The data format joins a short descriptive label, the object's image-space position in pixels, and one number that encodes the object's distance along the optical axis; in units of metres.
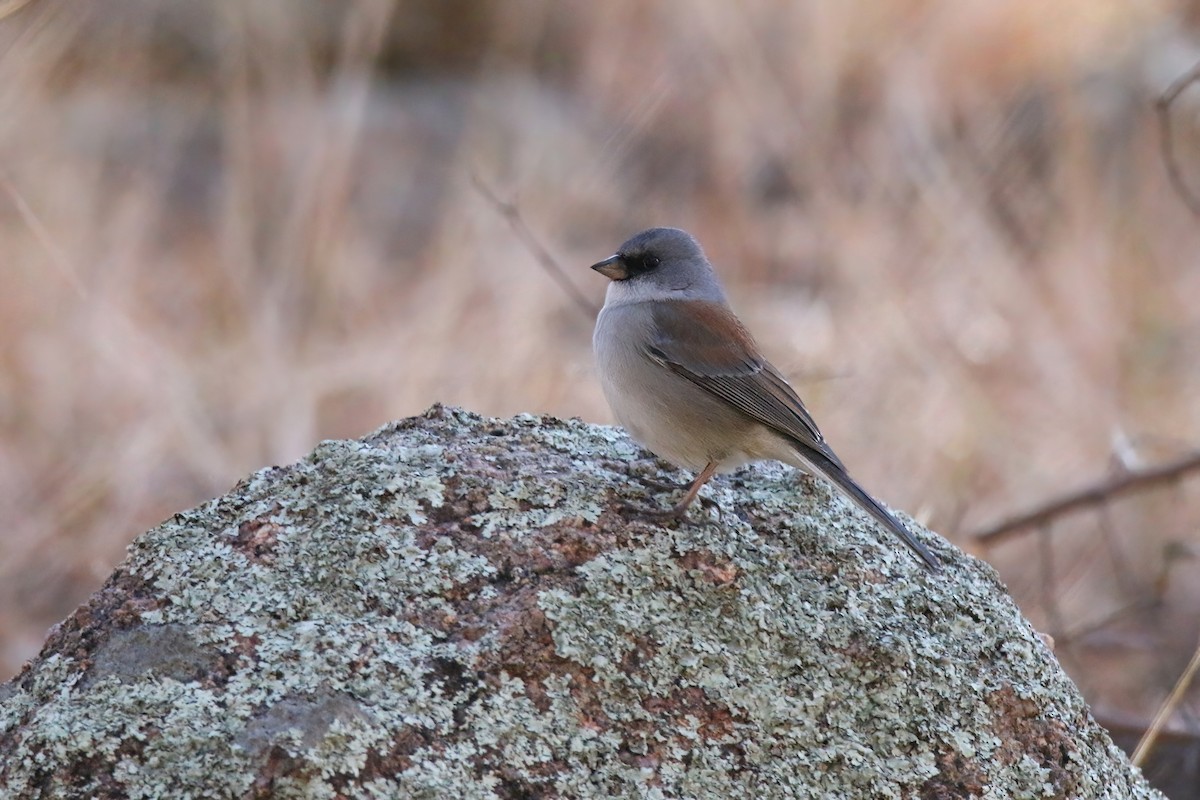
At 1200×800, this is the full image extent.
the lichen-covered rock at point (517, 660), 3.86
